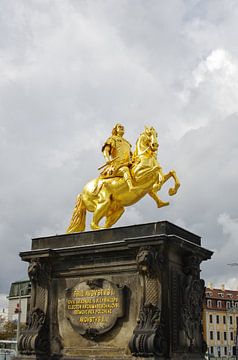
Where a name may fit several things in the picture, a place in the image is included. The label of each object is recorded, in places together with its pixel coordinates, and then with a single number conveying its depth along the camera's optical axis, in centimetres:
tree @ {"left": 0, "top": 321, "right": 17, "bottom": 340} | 7200
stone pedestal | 1608
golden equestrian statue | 1919
